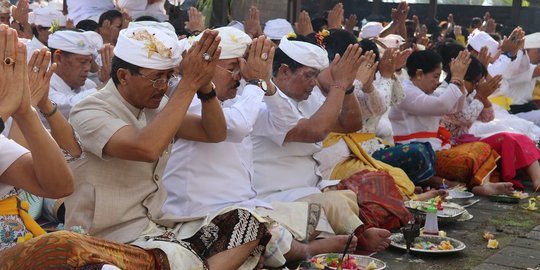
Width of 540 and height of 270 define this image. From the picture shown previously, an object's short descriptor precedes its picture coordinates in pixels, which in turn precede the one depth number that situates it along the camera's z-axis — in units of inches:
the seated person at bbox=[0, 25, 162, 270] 206.4
